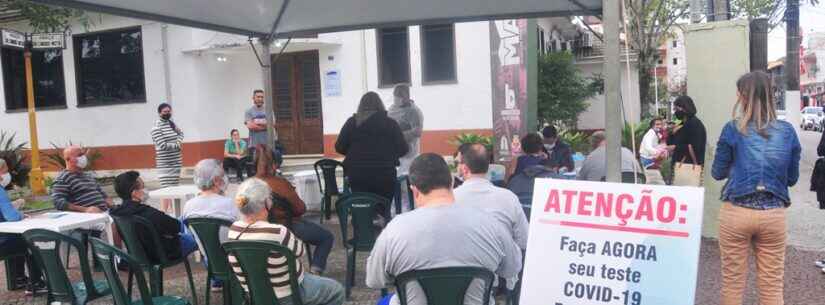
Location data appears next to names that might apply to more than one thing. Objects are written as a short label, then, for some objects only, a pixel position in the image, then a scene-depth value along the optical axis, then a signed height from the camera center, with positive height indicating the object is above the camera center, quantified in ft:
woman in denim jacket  11.73 -1.58
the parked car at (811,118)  127.79 -4.74
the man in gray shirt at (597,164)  18.71 -1.77
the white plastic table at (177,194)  21.27 -2.36
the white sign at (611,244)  9.53 -2.19
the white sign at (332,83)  45.03 +2.39
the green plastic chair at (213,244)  13.71 -2.65
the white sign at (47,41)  30.86 +4.32
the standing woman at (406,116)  23.94 -0.09
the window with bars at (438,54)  43.55 +3.96
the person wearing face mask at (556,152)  21.53 -1.56
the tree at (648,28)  69.00 +8.52
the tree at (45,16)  39.27 +7.16
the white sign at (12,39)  30.66 +4.46
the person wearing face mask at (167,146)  25.31 -0.90
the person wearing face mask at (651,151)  33.09 -2.55
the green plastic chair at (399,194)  23.09 -2.94
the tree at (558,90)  52.81 +1.31
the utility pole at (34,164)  42.50 -2.32
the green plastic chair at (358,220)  15.97 -2.65
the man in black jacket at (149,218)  15.03 -2.22
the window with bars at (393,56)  44.62 +4.02
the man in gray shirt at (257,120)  30.09 +0.00
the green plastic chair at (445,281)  8.91 -2.38
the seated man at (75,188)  18.79 -1.78
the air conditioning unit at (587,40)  79.61 +8.23
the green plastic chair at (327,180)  25.31 -2.56
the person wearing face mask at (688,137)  20.12 -1.17
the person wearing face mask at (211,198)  14.74 -1.79
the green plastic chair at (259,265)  11.03 -2.55
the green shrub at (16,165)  42.75 -2.31
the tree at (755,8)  81.41 +11.66
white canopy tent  18.76 +3.42
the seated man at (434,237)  8.93 -1.78
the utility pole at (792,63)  48.73 +2.58
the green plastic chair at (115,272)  11.73 -2.69
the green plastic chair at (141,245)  14.66 -2.79
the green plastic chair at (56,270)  12.89 -2.95
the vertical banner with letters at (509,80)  31.78 +1.44
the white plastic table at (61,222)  15.52 -2.34
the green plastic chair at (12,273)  17.43 -4.06
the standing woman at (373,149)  19.08 -1.04
